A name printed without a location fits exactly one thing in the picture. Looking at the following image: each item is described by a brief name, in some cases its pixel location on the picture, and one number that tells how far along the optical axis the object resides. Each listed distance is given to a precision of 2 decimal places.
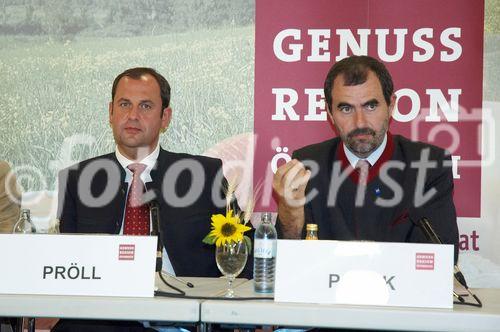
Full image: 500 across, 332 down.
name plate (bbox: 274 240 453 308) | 4.30
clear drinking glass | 4.87
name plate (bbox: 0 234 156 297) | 4.53
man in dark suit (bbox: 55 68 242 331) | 6.82
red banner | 8.30
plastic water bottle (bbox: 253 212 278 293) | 4.89
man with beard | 5.88
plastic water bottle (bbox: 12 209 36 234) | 5.50
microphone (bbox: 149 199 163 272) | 4.85
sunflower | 4.84
